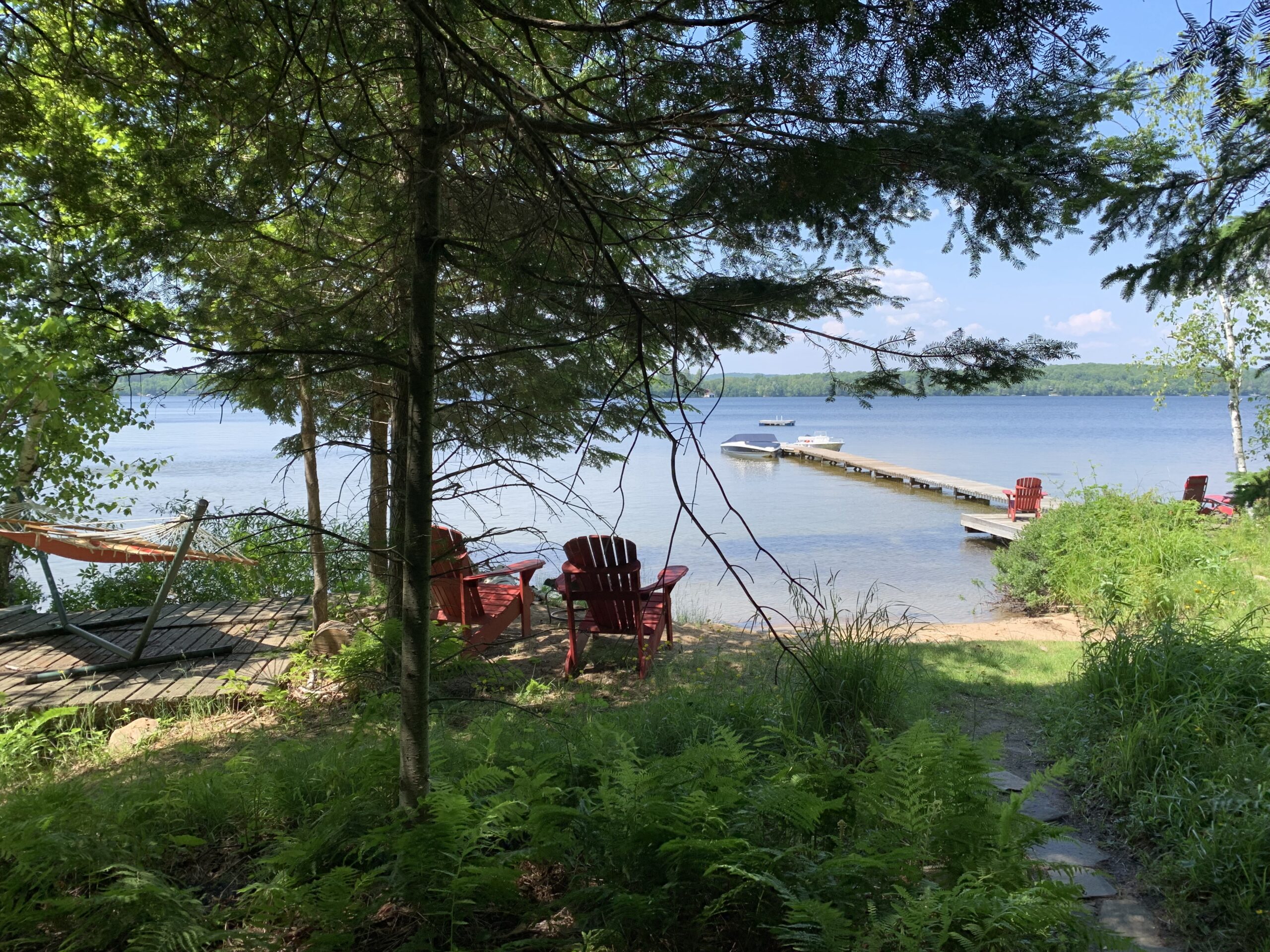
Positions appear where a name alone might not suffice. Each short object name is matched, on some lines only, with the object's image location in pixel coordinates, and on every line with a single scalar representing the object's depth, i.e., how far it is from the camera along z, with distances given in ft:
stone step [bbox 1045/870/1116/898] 8.84
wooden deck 17.39
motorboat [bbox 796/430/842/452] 117.50
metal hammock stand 17.87
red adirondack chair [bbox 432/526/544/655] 20.65
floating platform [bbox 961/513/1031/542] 47.37
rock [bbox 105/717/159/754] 15.33
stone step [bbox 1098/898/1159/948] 8.06
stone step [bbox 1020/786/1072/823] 10.73
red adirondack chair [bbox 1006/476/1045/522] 49.98
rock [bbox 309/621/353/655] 19.12
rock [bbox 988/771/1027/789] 11.41
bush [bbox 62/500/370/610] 30.50
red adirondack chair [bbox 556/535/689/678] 20.20
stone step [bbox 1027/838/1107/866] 9.46
